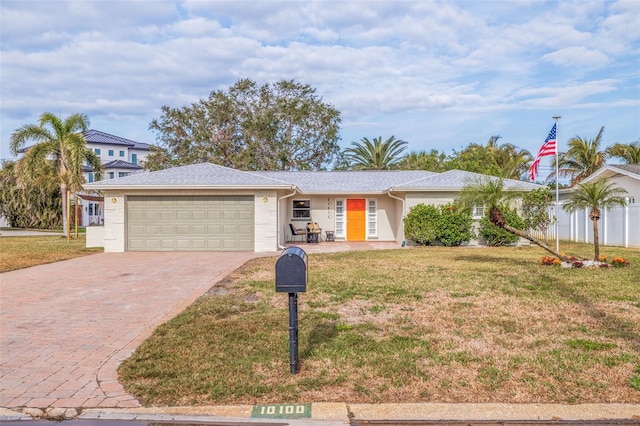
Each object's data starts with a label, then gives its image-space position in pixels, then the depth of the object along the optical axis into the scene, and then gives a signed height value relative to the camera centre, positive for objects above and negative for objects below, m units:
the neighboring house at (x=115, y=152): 58.59 +9.34
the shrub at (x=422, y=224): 19.36 -0.16
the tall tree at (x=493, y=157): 35.28 +4.67
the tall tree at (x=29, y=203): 37.62 +1.35
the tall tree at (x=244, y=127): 37.78 +7.22
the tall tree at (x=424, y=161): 38.50 +4.86
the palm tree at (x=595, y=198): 11.36 +0.50
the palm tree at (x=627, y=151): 32.19 +4.54
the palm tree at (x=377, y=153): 39.53 +5.42
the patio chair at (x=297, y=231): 21.81 -0.49
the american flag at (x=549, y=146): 16.75 +2.56
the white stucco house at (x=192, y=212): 17.55 +0.29
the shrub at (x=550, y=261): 12.25 -1.03
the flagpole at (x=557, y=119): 15.79 +3.27
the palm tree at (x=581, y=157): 33.16 +4.25
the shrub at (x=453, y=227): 19.41 -0.28
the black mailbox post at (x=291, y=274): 4.61 -0.51
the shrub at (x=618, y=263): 11.96 -1.05
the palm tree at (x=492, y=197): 11.60 +0.53
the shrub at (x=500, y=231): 19.38 -0.44
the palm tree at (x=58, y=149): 24.81 +3.70
